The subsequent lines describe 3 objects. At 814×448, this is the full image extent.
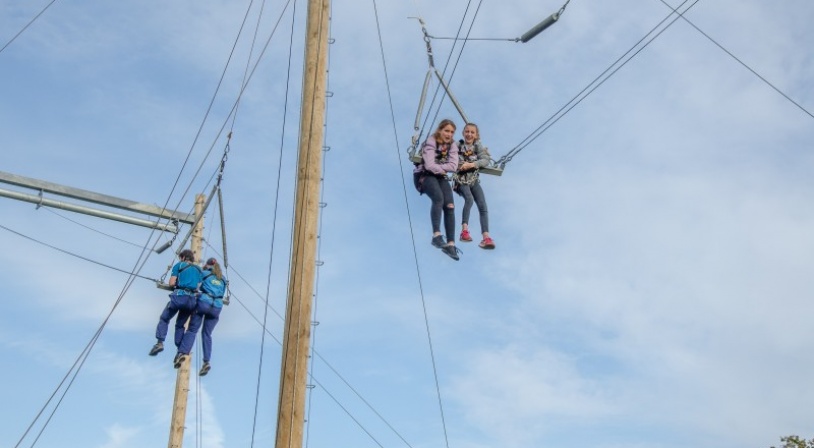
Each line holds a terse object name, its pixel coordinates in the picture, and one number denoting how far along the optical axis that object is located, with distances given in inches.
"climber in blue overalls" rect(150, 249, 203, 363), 510.9
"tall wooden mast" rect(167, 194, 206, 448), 600.1
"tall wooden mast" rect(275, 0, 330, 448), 364.8
